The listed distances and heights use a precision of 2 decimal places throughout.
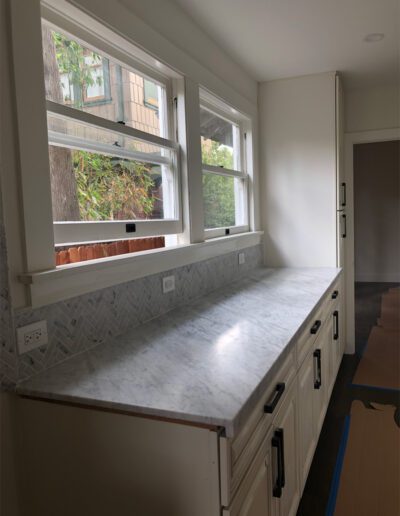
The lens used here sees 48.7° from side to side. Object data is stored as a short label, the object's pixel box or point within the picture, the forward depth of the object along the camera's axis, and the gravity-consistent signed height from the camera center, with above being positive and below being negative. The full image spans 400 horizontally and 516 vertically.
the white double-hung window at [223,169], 2.87 +0.34
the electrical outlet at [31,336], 1.33 -0.34
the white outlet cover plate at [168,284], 2.19 -0.32
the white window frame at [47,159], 1.33 +0.24
